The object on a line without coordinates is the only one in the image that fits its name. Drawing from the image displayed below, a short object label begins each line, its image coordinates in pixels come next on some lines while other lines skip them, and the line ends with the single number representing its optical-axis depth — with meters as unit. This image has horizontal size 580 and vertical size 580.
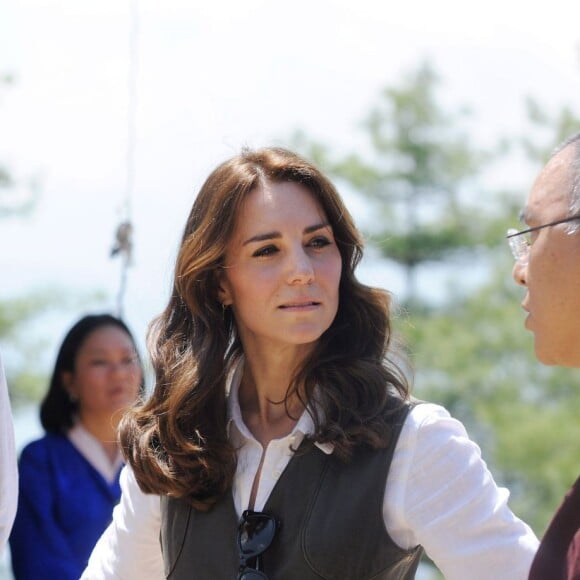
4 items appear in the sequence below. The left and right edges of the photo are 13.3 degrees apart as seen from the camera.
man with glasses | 3.19
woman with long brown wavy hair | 4.17
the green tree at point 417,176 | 33.00
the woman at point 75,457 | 7.94
